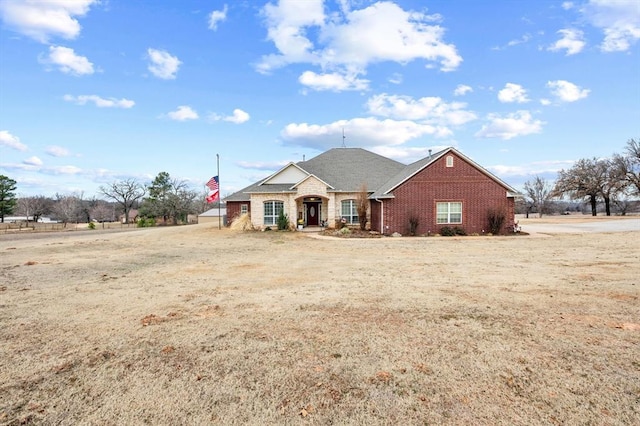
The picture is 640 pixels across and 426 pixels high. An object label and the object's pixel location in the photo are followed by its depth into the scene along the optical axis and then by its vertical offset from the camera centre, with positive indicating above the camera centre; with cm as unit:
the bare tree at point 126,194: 6594 +504
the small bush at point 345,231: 2147 -107
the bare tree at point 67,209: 7481 +271
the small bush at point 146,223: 4900 -51
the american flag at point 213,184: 2825 +278
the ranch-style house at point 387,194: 2158 +133
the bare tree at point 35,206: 7381 +353
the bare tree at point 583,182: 4669 +368
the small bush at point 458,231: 2142 -123
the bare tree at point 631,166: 4494 +544
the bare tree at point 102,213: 8238 +186
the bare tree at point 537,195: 6750 +279
